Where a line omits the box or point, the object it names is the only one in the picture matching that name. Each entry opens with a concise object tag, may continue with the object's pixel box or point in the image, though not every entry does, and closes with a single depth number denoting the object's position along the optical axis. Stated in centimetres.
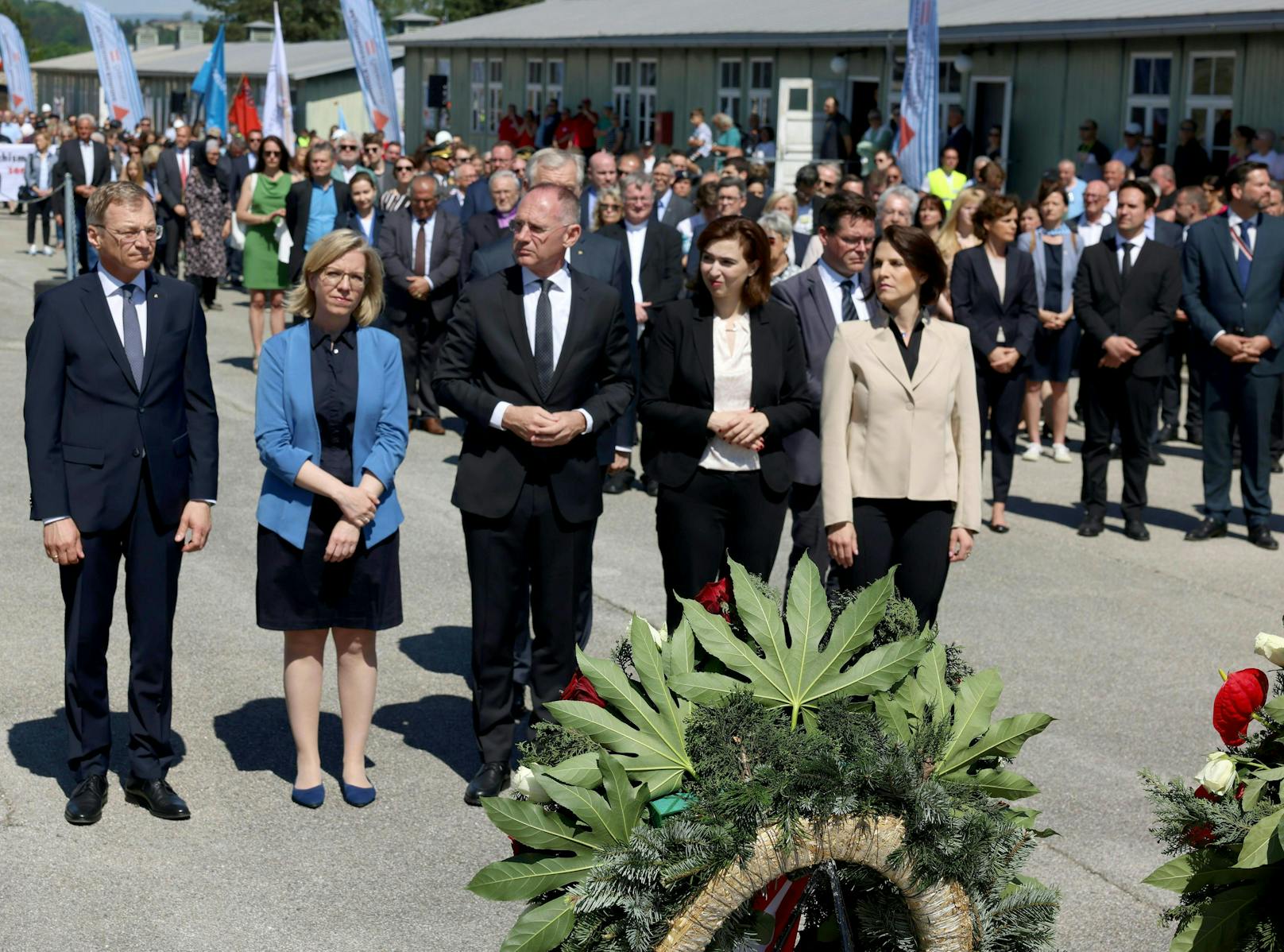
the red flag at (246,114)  3144
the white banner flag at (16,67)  4425
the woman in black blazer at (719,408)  623
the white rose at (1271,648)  350
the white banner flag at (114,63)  3416
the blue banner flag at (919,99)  1812
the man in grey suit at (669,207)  1392
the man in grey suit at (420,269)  1285
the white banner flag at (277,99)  2608
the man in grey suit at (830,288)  725
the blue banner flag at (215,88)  2916
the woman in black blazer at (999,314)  1077
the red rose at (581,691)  390
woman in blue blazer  575
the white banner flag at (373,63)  2470
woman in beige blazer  597
